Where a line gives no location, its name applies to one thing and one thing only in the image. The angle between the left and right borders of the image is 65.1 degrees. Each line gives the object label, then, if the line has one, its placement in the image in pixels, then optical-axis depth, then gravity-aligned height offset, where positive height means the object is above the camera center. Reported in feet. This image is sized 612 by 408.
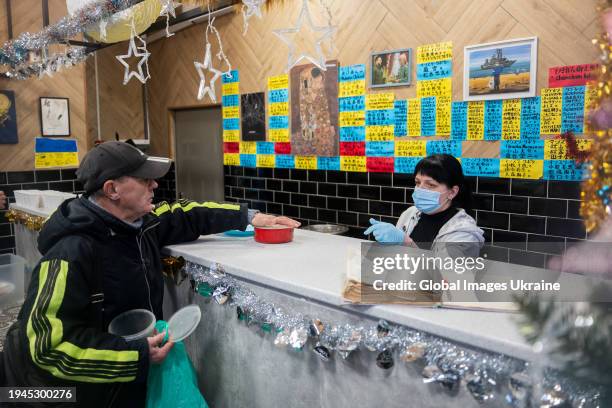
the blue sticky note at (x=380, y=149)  12.01 +0.23
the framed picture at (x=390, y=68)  11.43 +2.19
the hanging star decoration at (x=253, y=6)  6.99 +2.23
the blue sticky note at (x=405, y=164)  11.55 -0.15
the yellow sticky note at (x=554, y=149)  9.15 +0.15
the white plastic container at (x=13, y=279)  10.05 -2.57
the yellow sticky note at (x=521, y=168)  9.55 -0.23
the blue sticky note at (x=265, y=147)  15.15 +0.35
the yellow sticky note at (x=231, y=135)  16.28 +0.79
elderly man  4.76 -1.42
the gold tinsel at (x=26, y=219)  10.63 -1.41
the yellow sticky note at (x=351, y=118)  12.58 +1.05
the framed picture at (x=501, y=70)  9.45 +1.79
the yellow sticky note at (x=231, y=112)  16.12 +1.59
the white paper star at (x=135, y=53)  8.40 +1.84
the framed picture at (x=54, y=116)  14.42 +1.30
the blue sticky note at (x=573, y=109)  8.84 +0.90
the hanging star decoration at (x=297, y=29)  7.28 +1.98
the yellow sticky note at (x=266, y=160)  15.16 -0.05
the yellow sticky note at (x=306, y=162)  13.93 -0.11
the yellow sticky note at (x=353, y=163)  12.69 -0.14
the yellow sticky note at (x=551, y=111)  9.15 +0.89
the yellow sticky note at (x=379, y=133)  11.99 +0.63
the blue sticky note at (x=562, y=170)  8.95 -0.25
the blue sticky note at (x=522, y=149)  9.54 +0.16
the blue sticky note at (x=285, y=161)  14.56 -0.08
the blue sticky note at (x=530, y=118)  9.48 +0.78
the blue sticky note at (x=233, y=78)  15.90 +2.69
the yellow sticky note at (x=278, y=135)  14.61 +0.72
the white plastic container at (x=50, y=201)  11.44 -0.99
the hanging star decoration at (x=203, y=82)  7.79 +1.29
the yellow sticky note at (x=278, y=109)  14.47 +1.51
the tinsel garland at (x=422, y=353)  3.23 -1.66
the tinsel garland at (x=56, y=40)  8.86 +2.68
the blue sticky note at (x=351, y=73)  12.37 +2.23
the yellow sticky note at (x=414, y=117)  11.34 +0.97
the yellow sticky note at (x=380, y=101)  11.87 +1.43
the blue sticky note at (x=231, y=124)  16.21 +1.19
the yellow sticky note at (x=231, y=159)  16.43 -0.02
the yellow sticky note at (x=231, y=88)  15.96 +2.36
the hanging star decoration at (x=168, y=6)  8.04 +2.58
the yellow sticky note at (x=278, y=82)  14.35 +2.31
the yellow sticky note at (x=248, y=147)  15.72 +0.36
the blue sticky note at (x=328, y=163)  13.34 -0.14
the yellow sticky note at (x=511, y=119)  9.74 +0.78
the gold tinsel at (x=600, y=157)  2.48 +0.00
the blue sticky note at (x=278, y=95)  14.42 +1.91
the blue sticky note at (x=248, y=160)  15.78 -0.05
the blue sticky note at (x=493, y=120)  10.00 +0.78
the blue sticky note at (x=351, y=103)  12.50 +1.45
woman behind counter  7.13 -0.77
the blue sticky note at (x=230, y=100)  16.05 +1.98
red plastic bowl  7.22 -1.15
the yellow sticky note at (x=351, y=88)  12.44 +1.84
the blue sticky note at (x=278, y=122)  14.55 +1.11
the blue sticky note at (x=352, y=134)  12.62 +0.65
